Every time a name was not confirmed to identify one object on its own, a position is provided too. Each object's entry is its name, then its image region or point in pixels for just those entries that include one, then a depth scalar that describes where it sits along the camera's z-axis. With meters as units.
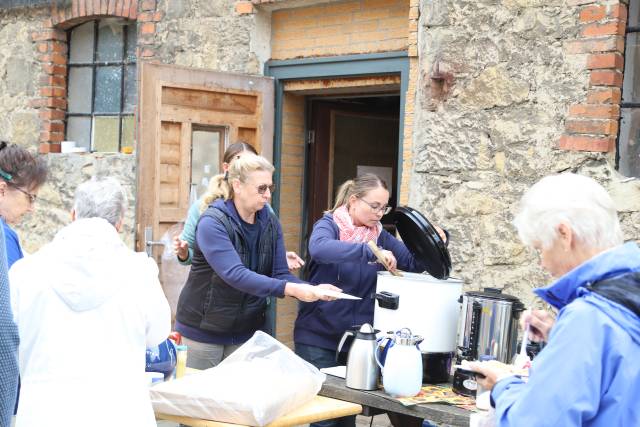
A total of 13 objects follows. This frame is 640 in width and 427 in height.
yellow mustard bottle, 3.65
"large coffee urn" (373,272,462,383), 3.46
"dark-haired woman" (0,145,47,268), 3.39
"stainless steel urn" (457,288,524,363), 3.33
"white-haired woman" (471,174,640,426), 1.92
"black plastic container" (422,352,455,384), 3.54
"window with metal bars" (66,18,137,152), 7.20
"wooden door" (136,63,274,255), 5.58
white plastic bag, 3.08
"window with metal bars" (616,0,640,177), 4.71
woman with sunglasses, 3.89
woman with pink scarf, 4.05
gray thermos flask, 3.41
